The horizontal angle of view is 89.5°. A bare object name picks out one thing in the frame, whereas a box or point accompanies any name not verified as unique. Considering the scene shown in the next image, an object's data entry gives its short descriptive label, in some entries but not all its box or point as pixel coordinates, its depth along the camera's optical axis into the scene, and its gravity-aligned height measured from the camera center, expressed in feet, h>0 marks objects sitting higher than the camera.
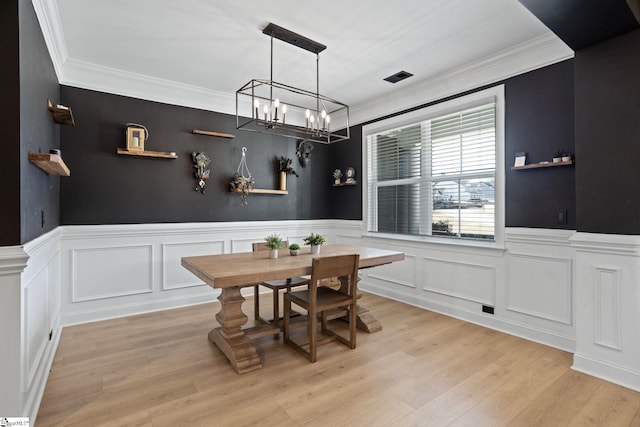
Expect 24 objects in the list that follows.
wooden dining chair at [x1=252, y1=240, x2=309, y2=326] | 10.28 -2.37
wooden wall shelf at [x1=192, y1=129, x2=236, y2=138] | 13.23 +3.30
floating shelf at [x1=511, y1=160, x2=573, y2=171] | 8.77 +1.33
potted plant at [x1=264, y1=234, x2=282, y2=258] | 9.83 -1.01
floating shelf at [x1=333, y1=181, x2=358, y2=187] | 15.85 +1.43
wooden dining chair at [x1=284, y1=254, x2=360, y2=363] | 8.34 -2.42
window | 11.07 +1.66
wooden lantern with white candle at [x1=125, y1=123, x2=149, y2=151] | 11.67 +2.77
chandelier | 8.63 +4.89
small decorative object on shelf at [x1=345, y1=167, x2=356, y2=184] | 15.91 +1.81
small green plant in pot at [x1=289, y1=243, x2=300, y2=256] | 10.09 -1.17
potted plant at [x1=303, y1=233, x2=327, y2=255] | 10.66 -1.02
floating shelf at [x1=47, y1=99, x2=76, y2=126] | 8.40 +2.67
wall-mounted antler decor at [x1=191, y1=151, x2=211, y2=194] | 13.10 +1.81
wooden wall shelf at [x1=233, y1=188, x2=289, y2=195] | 14.23 +0.96
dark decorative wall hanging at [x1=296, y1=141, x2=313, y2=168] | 16.12 +3.07
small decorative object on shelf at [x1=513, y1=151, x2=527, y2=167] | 9.71 +1.60
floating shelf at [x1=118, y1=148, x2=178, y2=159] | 11.64 +2.18
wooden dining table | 7.66 -1.58
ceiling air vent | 11.69 +5.03
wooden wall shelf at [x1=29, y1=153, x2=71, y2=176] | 6.34 +1.05
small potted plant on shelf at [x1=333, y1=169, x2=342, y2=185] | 16.66 +1.91
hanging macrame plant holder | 13.99 +1.37
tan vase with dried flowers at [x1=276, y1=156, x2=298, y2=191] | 15.39 +2.11
